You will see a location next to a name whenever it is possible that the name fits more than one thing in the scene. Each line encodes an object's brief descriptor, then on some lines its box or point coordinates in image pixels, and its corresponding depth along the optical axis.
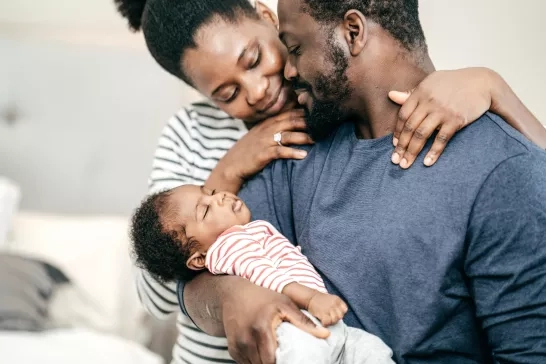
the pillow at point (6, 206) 2.28
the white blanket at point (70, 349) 1.82
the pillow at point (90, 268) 2.20
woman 1.42
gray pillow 2.00
